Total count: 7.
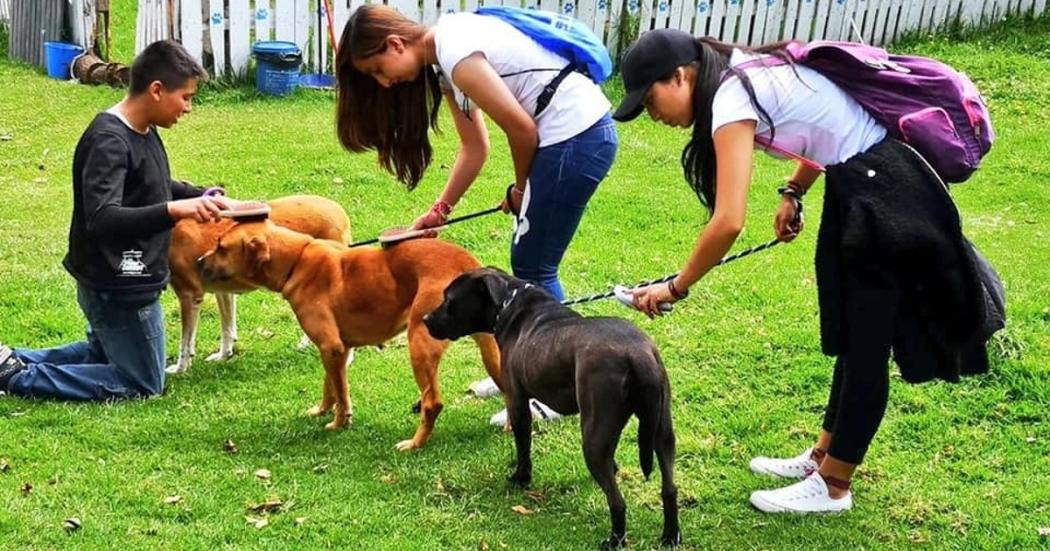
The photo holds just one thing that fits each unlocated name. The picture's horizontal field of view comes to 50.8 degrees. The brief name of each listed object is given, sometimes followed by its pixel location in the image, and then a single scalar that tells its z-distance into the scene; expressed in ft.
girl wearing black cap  12.88
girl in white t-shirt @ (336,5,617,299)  15.35
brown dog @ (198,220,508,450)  17.31
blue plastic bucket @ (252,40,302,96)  41.42
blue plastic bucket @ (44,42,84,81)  43.86
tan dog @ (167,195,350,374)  20.06
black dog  13.57
